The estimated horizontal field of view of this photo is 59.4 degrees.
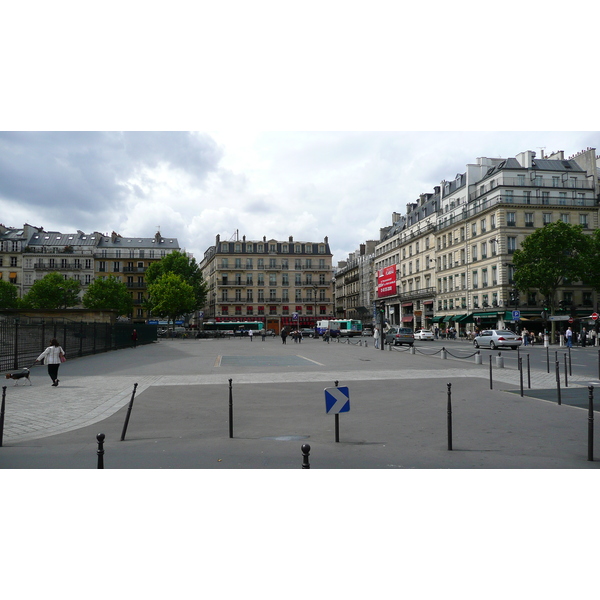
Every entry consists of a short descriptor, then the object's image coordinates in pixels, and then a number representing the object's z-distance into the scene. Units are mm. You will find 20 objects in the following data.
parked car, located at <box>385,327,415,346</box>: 42562
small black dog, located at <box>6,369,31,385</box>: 14805
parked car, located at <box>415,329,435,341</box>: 57562
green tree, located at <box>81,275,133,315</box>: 80125
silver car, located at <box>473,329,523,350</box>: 36625
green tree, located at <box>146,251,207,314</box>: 84688
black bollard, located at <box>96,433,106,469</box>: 6058
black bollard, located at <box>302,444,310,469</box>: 5723
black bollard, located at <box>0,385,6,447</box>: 7735
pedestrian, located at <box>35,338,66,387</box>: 15305
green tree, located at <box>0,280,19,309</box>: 79856
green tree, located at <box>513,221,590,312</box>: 47812
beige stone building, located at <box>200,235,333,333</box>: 98875
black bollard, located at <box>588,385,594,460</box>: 6952
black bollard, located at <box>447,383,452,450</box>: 7664
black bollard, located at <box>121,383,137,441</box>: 8430
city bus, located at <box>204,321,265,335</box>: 89375
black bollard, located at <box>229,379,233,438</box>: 8377
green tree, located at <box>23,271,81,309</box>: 80562
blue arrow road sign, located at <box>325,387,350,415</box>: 7969
